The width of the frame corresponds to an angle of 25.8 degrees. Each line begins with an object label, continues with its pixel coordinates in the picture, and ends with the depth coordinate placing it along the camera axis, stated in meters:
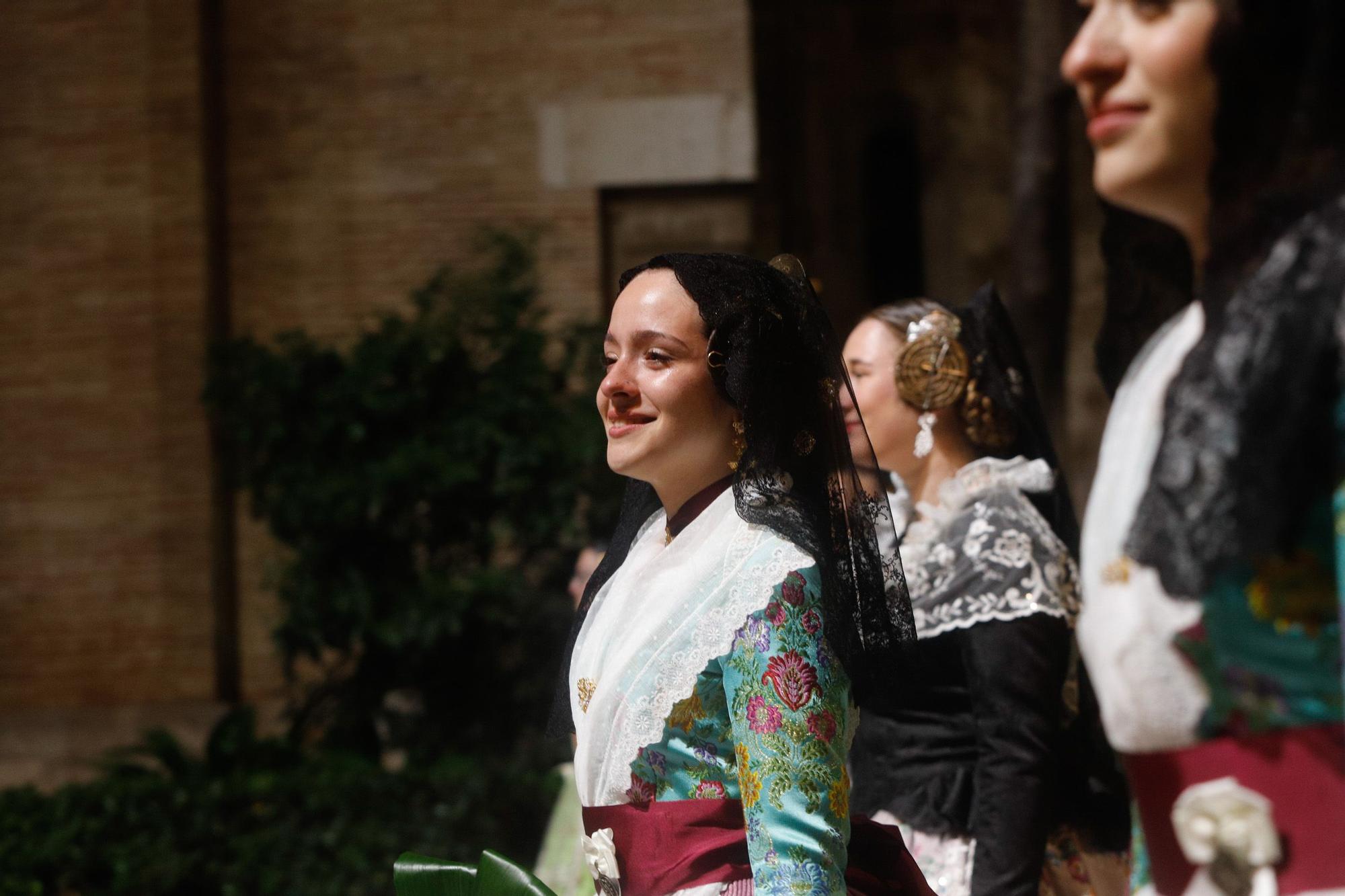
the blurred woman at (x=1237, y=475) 1.97
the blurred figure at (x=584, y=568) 4.33
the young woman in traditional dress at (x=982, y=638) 2.71
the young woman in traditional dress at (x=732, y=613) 2.36
